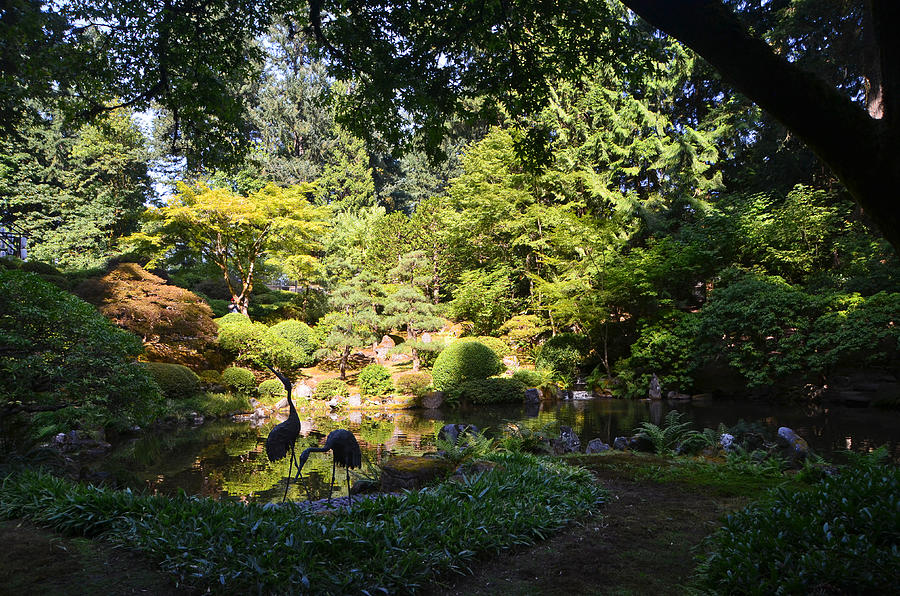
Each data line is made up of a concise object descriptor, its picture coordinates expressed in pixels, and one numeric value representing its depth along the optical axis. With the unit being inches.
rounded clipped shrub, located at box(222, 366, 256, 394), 493.4
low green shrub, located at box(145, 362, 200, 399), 418.0
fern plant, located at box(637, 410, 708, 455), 245.8
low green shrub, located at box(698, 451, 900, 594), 77.3
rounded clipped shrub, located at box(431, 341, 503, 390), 525.7
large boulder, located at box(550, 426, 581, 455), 266.1
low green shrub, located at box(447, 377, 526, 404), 514.0
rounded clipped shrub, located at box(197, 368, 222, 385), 498.3
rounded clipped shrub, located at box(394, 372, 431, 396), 526.3
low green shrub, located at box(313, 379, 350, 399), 527.2
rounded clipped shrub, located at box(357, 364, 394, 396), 532.1
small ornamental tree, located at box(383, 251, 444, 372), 582.9
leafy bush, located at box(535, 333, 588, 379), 599.8
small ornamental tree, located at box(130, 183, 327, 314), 608.7
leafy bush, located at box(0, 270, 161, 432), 184.5
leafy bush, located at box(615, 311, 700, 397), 517.0
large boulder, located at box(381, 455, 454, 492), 189.5
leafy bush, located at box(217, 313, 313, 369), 535.2
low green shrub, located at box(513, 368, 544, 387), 553.3
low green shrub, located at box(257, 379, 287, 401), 509.3
